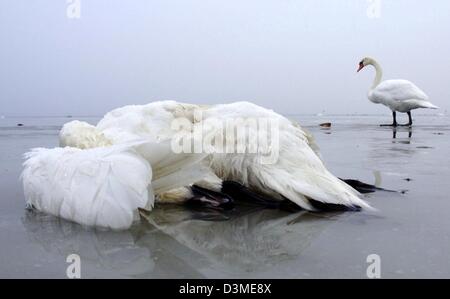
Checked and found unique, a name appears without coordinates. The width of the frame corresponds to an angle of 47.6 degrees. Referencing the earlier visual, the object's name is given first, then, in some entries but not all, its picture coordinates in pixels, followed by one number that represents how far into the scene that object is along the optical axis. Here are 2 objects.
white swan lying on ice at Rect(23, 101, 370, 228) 2.93
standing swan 15.87
